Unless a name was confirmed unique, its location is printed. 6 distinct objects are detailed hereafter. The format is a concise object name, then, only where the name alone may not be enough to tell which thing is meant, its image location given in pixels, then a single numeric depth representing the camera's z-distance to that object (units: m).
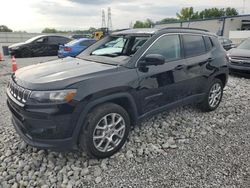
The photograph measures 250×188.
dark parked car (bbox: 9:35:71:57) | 13.95
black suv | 2.66
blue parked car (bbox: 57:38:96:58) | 11.96
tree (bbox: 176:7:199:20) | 65.31
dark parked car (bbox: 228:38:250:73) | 7.83
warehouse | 37.44
